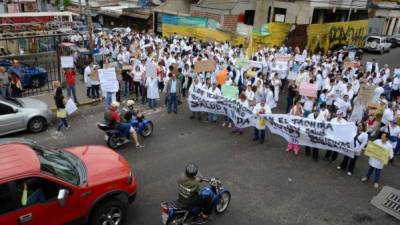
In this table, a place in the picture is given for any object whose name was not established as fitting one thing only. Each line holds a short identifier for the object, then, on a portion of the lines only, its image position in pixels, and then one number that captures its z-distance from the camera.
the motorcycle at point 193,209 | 6.66
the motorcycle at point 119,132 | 10.52
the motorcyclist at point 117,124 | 10.34
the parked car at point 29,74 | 16.16
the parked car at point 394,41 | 36.67
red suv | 5.72
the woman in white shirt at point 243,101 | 11.65
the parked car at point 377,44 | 31.98
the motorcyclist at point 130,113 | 10.92
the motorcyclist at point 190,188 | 6.57
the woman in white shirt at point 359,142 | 9.40
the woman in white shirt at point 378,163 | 8.91
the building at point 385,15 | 43.00
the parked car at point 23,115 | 10.88
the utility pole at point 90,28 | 17.77
